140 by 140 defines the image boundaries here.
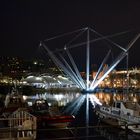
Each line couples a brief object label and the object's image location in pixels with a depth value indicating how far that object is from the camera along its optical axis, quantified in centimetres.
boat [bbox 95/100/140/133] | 2194
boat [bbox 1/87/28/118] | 2443
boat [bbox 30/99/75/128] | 2064
